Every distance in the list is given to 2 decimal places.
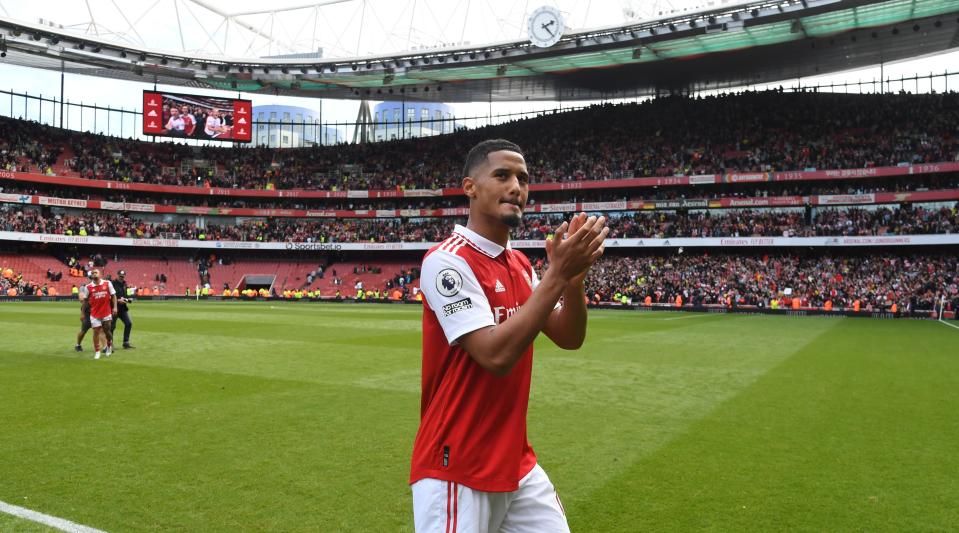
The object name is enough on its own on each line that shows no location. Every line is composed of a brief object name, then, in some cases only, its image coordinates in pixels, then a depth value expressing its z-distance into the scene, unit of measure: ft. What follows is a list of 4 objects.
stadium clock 135.44
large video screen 202.69
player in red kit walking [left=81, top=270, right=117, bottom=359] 48.93
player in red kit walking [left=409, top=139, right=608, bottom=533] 8.18
